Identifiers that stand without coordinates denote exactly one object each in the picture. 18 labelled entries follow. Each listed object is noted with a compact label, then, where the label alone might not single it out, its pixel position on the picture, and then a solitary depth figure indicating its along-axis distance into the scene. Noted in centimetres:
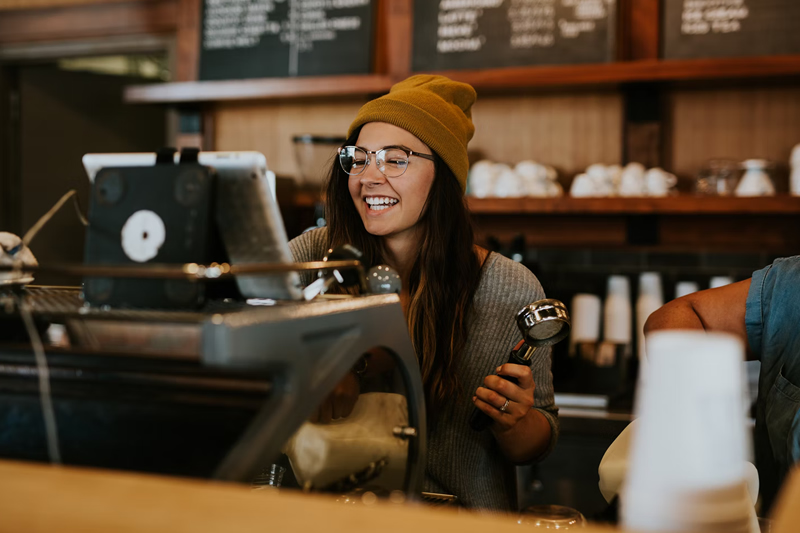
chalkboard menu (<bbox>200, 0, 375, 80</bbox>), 303
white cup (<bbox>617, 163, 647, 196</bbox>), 261
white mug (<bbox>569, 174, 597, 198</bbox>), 263
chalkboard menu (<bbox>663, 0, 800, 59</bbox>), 257
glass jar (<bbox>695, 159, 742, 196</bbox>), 255
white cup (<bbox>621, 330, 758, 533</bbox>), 54
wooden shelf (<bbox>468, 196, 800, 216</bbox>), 247
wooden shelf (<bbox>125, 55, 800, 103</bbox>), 248
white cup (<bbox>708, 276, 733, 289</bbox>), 261
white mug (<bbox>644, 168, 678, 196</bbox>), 260
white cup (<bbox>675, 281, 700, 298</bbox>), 263
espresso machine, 68
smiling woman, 145
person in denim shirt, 127
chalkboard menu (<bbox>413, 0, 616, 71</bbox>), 273
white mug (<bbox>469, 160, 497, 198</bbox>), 274
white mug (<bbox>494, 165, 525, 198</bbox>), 270
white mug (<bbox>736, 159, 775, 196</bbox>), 250
